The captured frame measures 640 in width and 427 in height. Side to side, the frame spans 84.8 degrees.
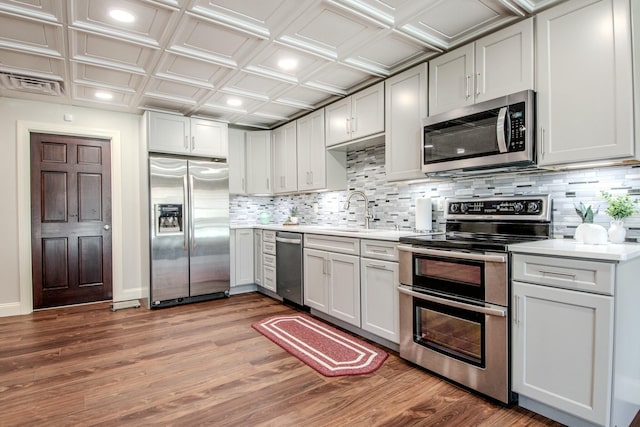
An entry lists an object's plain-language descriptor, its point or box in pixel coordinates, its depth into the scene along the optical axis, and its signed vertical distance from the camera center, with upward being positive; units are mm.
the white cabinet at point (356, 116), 3307 +951
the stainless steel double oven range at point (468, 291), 2014 -529
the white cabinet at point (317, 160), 4062 +582
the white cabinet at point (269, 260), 4359 -645
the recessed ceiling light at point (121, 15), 2238 +1272
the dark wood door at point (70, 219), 4039 -109
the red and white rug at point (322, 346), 2527 -1131
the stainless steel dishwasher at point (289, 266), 3850 -658
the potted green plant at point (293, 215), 4879 -83
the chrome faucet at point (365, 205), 3846 +39
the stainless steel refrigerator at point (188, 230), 4121 -254
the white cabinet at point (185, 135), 4156 +928
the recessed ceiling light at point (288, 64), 2970 +1265
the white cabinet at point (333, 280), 3092 -677
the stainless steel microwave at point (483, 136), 2195 +503
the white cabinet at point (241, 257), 4688 -638
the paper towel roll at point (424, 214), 3061 -47
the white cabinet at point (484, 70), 2244 +976
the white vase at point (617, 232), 1970 -136
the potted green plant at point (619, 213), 1965 -30
